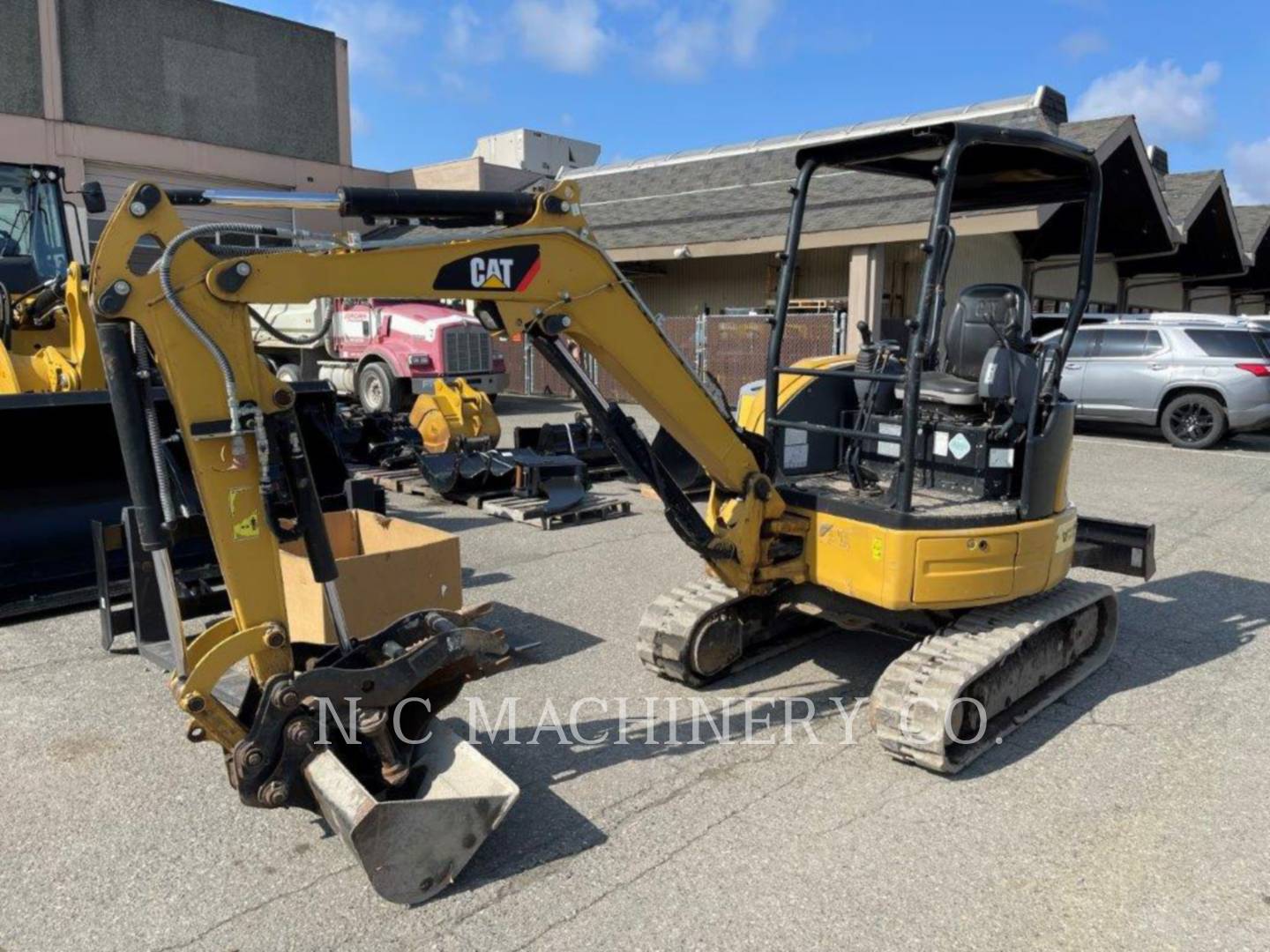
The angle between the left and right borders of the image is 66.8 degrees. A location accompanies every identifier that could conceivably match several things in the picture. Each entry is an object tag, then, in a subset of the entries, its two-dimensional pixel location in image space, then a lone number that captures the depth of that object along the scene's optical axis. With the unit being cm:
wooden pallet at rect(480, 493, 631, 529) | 872
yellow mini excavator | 307
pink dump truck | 1575
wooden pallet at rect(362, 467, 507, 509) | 944
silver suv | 1438
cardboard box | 496
